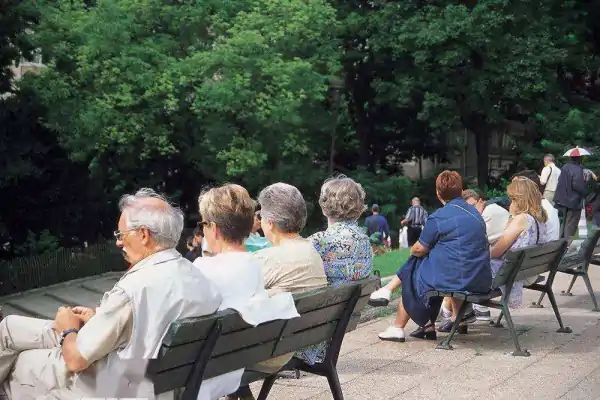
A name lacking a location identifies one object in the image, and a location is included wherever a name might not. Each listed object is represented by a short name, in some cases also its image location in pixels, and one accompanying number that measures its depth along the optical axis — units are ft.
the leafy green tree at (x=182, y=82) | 111.96
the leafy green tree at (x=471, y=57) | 122.01
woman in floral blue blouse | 23.67
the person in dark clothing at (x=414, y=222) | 90.33
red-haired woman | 28.43
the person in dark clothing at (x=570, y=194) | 59.26
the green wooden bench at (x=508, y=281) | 28.07
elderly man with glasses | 15.37
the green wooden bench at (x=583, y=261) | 35.83
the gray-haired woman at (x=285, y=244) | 20.18
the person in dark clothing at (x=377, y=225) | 92.36
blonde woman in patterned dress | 31.50
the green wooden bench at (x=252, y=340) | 15.53
